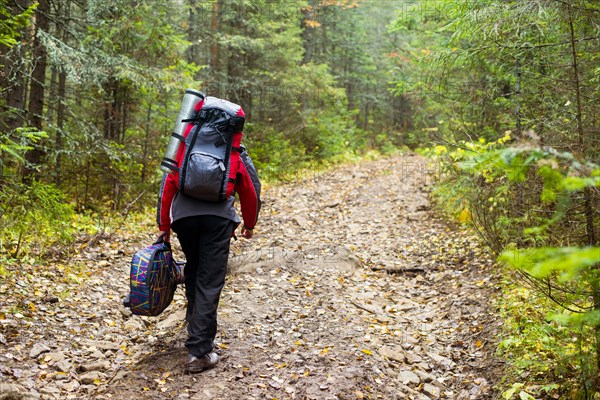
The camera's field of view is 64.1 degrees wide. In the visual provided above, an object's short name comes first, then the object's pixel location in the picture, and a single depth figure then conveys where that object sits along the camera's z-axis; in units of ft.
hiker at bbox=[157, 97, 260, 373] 14.14
